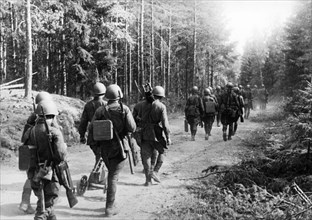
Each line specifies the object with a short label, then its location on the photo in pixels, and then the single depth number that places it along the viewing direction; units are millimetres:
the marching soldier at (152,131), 8094
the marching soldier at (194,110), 14188
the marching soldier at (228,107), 14055
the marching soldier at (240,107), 14227
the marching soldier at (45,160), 5078
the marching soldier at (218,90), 21178
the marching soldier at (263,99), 32112
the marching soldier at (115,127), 6367
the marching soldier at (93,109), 7676
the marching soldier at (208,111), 14383
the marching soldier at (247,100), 24384
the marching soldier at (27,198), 6113
